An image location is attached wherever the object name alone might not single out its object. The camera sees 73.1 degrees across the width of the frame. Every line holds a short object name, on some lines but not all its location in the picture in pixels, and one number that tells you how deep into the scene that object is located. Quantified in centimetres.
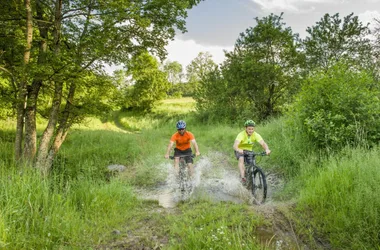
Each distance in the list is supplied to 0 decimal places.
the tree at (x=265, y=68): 1717
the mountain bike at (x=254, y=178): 641
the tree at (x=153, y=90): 2875
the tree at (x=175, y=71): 8831
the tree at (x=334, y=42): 1767
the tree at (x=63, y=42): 769
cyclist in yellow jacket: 687
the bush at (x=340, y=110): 726
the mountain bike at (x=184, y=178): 750
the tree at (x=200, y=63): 6040
